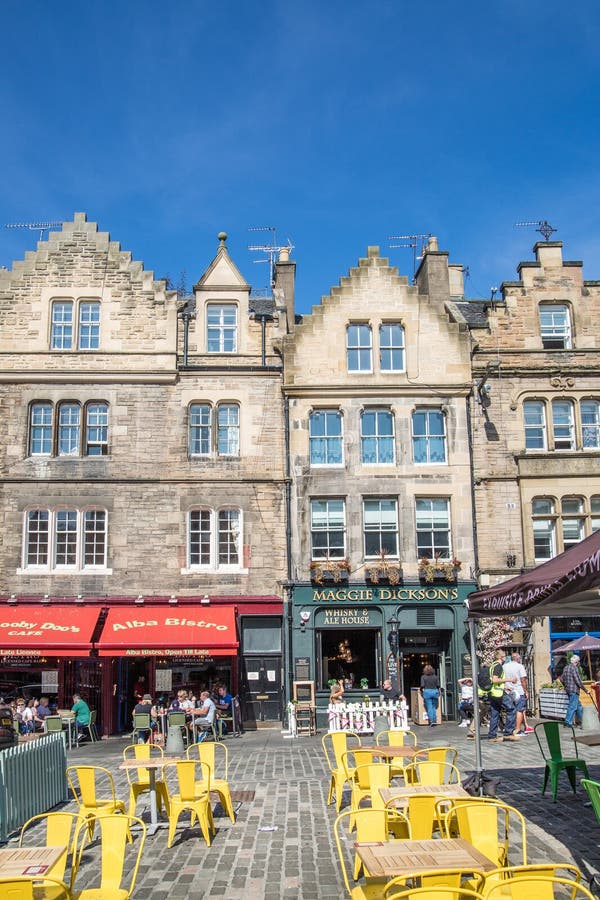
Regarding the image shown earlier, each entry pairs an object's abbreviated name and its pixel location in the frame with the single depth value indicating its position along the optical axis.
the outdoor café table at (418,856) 6.35
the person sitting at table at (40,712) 21.14
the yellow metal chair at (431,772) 10.27
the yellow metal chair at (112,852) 7.34
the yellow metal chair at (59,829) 7.98
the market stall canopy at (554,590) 8.52
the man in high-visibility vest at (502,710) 19.23
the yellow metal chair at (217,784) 11.51
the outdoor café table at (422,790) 9.19
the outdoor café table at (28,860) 6.65
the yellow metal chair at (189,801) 10.51
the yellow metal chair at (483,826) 7.58
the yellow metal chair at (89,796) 9.85
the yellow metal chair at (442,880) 5.65
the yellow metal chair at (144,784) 11.88
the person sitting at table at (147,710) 20.97
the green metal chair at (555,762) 12.39
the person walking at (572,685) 20.55
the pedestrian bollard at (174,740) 18.89
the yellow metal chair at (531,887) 5.44
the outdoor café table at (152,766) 11.29
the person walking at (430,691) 22.77
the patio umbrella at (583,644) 22.66
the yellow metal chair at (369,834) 6.96
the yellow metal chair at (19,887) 5.84
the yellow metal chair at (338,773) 11.79
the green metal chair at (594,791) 8.00
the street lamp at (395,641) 24.23
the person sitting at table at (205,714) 20.70
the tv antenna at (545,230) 28.17
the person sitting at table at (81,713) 21.48
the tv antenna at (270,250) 30.66
